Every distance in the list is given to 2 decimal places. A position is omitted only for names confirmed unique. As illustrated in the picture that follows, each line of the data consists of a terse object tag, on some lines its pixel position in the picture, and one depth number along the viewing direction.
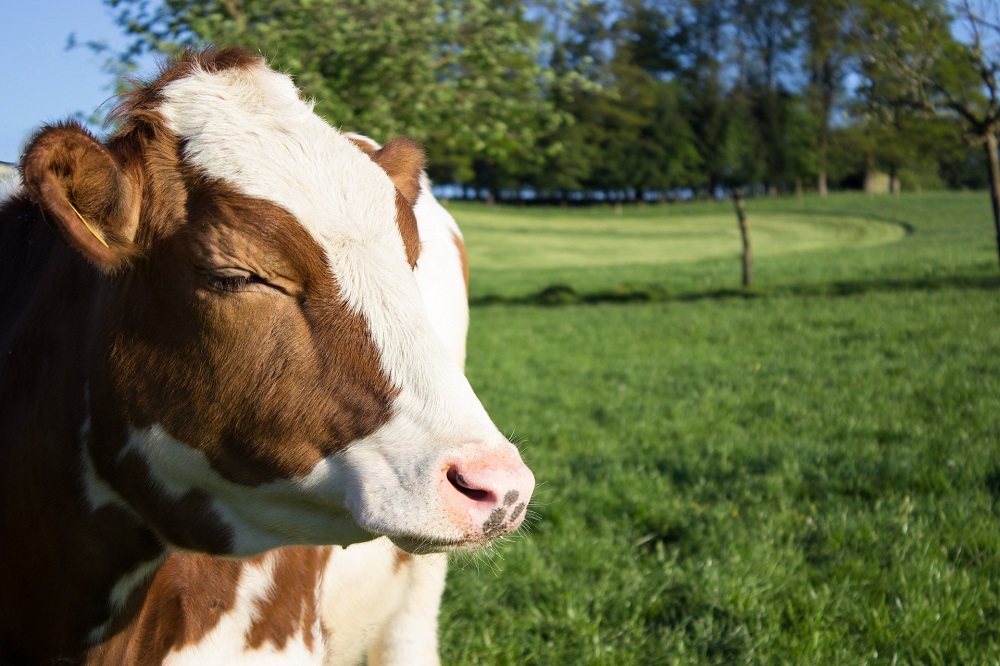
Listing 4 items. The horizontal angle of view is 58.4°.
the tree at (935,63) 15.07
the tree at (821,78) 55.00
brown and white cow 1.73
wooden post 18.78
